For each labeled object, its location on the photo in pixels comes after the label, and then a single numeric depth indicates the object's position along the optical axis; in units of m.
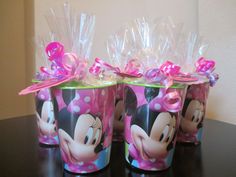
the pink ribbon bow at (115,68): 0.48
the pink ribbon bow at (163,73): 0.39
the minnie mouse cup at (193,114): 0.52
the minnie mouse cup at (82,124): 0.37
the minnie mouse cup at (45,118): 0.50
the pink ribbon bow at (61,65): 0.38
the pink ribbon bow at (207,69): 0.56
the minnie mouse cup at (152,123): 0.39
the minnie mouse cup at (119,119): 0.53
